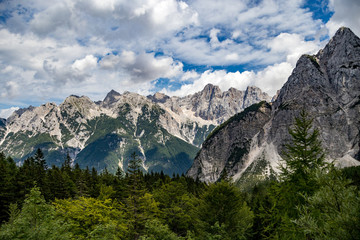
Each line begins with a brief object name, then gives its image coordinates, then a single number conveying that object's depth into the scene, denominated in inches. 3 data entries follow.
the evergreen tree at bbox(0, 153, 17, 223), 1722.4
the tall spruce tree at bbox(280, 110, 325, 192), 782.5
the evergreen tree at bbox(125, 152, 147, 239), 1334.9
